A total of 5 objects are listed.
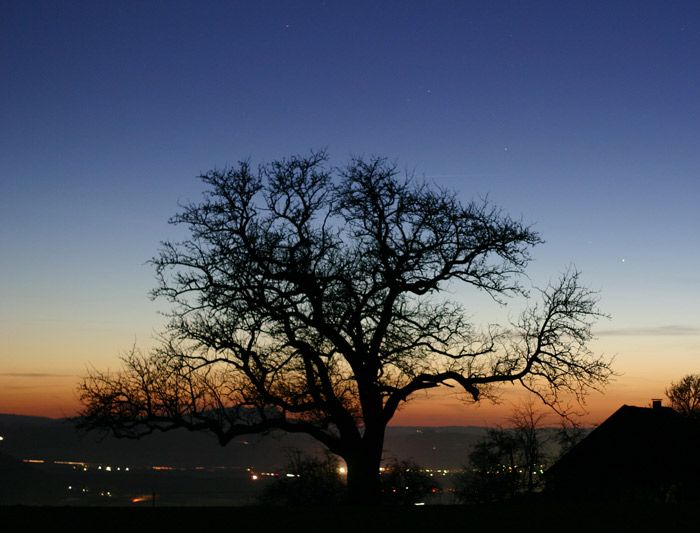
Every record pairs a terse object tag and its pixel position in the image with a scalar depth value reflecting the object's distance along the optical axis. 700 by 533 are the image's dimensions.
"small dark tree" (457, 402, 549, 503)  37.47
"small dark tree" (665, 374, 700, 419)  74.88
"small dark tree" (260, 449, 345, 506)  37.97
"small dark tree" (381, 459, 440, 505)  37.20
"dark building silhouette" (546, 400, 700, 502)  39.38
